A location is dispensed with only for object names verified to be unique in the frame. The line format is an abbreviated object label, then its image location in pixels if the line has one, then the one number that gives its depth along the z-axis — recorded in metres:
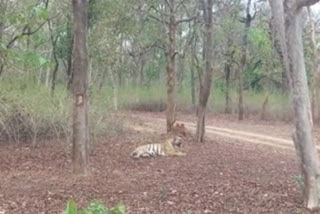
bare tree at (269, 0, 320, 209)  7.18
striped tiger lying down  12.66
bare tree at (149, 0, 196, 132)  17.41
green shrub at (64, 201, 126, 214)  4.04
